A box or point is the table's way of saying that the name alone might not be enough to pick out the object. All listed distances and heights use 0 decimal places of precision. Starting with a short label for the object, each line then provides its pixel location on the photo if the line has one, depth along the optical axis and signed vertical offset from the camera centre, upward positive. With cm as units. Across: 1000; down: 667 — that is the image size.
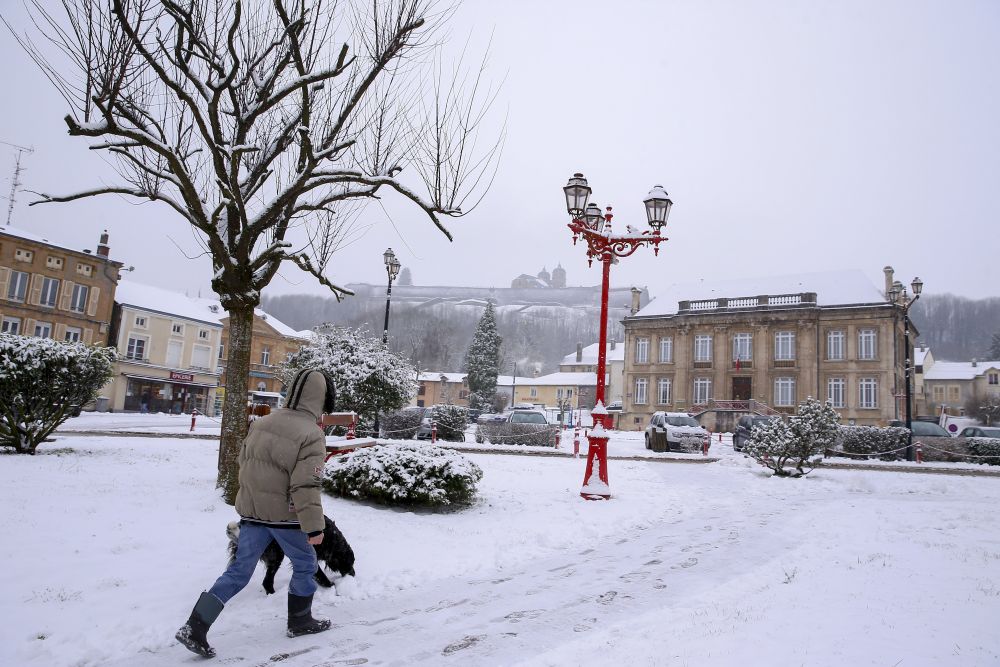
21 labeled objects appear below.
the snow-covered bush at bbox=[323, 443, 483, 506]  844 -105
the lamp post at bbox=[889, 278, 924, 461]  2241 +171
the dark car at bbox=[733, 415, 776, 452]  2645 -46
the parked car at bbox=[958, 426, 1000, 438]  2369 +15
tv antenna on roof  3146 +1044
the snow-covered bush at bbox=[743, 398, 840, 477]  1622 -37
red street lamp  1131 +332
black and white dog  518 -138
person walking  418 -74
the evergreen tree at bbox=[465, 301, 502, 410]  5669 +335
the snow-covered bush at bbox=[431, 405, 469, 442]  2444 -77
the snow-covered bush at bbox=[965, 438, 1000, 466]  2117 -42
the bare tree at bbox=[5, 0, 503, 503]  661 +321
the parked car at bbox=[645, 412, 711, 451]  2484 -70
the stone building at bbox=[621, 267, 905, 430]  4038 +488
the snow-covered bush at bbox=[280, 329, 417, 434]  1912 +80
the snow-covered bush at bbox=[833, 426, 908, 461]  2242 -39
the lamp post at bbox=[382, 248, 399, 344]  2117 +453
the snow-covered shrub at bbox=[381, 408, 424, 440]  2486 -103
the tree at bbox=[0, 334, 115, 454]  994 -12
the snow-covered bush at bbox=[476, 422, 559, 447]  2438 -109
